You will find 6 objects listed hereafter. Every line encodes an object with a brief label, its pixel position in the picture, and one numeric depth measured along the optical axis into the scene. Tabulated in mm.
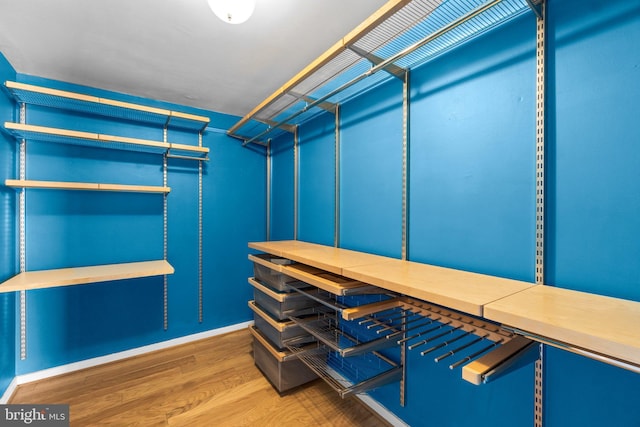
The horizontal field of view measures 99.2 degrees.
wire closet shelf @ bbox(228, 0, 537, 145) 1022
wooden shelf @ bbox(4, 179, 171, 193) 1796
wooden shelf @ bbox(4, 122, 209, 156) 1800
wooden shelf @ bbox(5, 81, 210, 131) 1809
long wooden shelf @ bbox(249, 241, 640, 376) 584
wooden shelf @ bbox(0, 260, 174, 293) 1725
